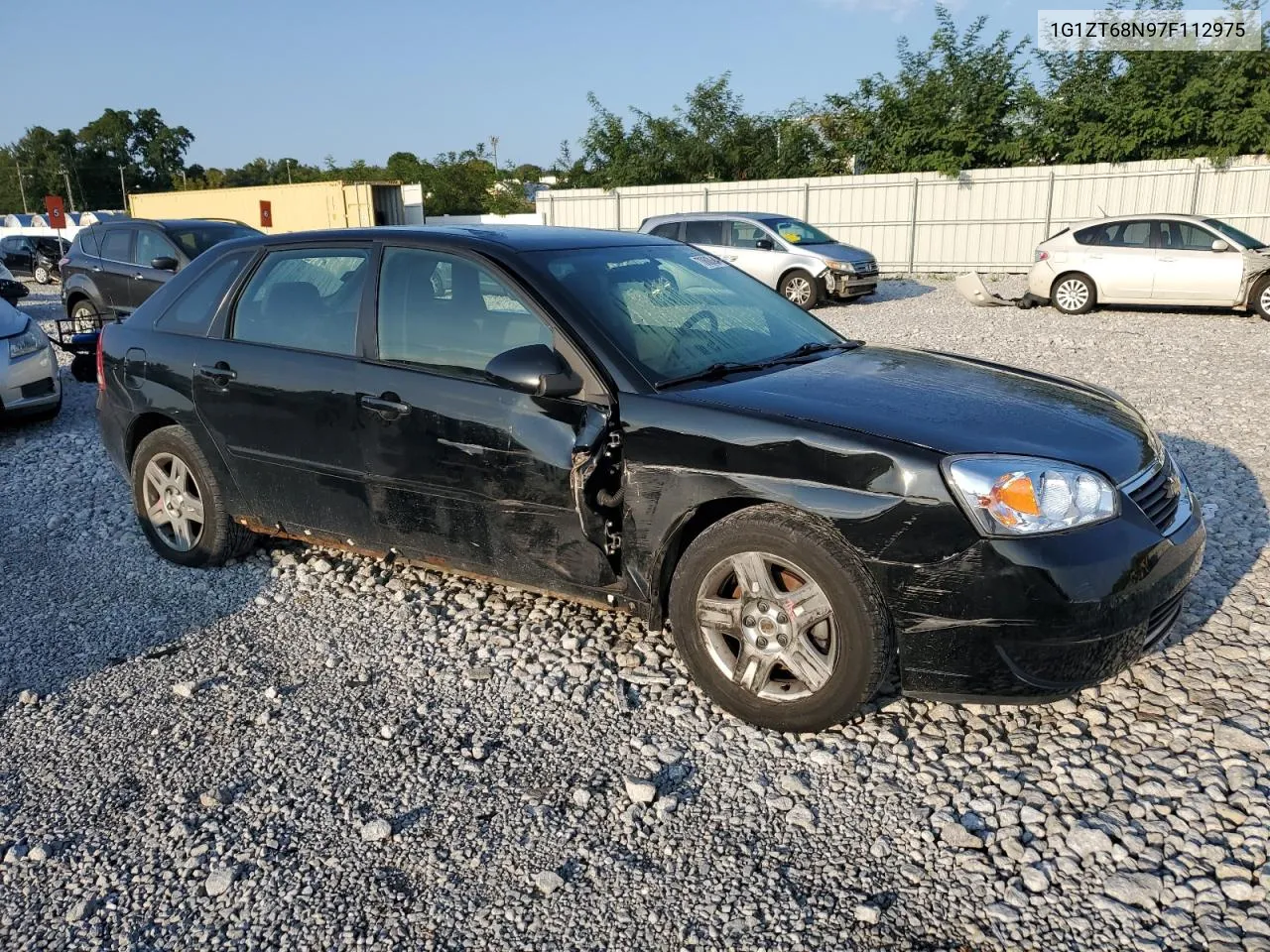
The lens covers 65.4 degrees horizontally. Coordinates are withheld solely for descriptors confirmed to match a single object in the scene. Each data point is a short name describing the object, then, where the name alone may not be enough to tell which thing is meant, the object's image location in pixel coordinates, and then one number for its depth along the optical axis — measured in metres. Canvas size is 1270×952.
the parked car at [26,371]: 8.49
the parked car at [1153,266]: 14.22
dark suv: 12.67
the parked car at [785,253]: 17.20
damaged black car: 3.04
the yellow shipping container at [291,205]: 30.23
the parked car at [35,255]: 27.00
